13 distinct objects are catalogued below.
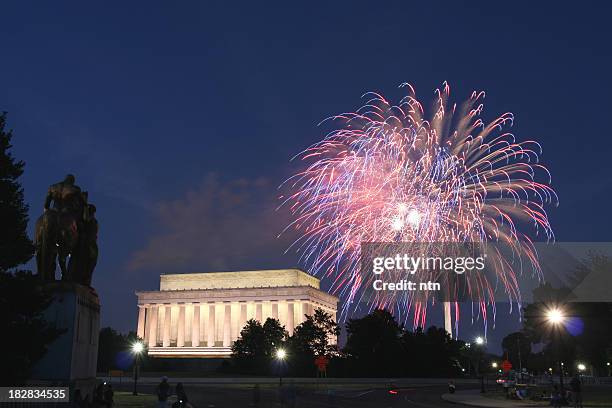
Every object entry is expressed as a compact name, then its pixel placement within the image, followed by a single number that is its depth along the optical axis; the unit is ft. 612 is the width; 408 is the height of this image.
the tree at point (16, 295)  68.54
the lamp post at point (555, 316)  124.06
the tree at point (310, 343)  285.02
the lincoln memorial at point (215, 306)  465.88
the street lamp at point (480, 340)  187.52
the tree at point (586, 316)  304.30
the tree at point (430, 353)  306.55
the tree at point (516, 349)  544.46
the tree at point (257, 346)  298.99
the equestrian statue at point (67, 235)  78.54
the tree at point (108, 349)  351.46
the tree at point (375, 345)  293.43
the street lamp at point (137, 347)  174.52
